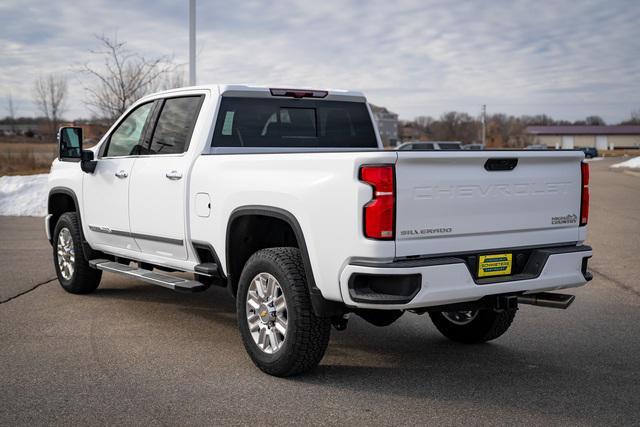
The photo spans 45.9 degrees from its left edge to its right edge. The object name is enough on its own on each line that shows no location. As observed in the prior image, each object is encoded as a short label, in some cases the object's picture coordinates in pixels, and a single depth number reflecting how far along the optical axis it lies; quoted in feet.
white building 436.76
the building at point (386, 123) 407.73
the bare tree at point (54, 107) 173.06
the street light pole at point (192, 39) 49.96
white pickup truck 14.90
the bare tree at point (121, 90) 61.93
